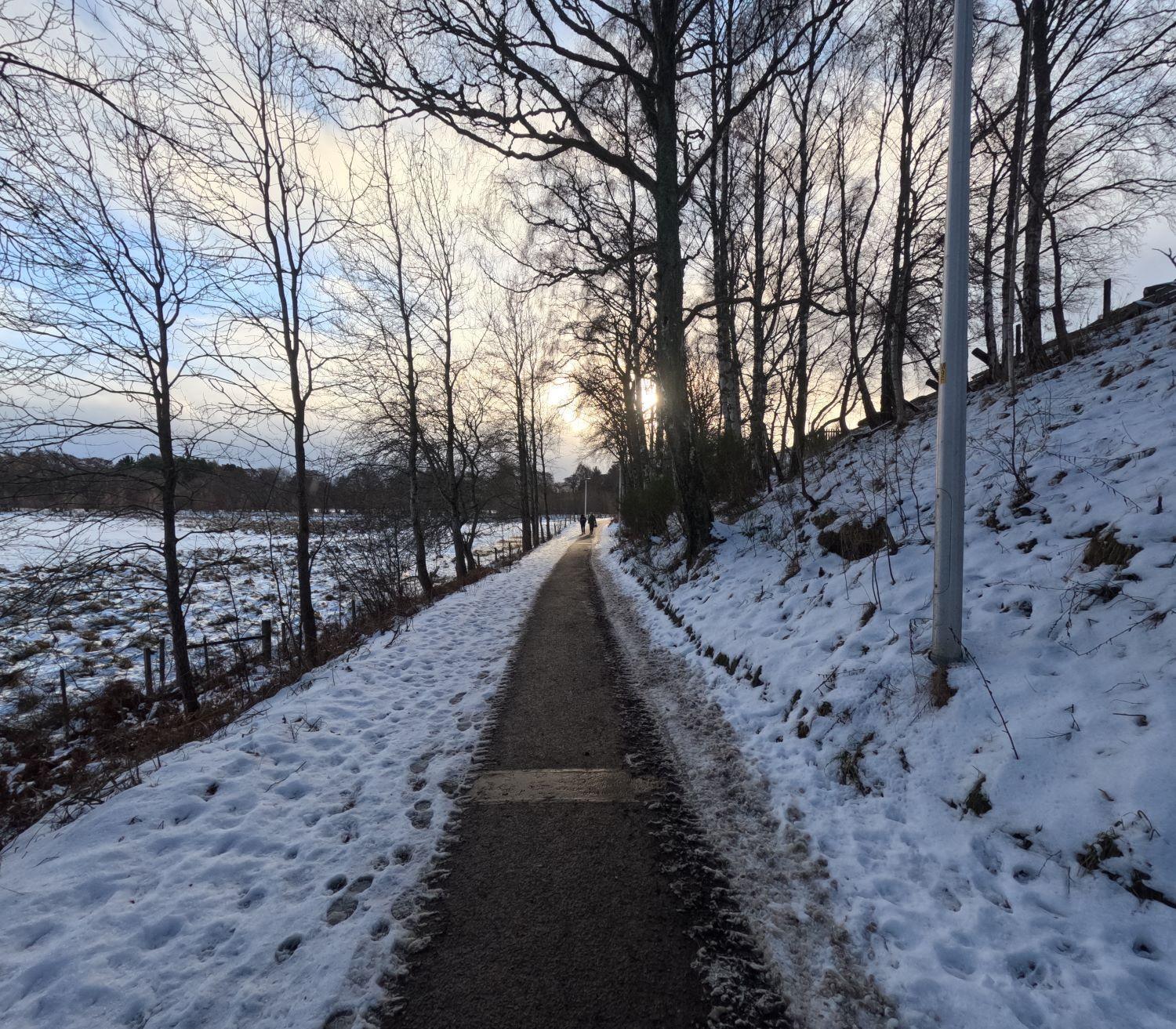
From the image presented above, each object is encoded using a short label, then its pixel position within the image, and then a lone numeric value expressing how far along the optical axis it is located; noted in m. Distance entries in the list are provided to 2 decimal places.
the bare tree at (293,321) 8.60
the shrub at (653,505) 13.95
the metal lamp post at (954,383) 3.18
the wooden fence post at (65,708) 8.39
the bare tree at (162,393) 7.28
